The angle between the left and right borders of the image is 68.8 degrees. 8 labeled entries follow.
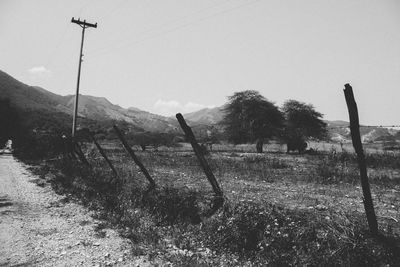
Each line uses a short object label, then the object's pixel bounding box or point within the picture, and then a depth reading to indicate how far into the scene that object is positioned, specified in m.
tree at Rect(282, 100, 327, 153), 43.22
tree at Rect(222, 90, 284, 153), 40.28
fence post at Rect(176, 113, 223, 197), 5.98
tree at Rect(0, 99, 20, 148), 29.95
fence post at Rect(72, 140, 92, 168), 14.31
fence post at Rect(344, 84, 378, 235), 3.99
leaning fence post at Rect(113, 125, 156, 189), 7.93
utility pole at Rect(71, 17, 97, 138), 25.48
